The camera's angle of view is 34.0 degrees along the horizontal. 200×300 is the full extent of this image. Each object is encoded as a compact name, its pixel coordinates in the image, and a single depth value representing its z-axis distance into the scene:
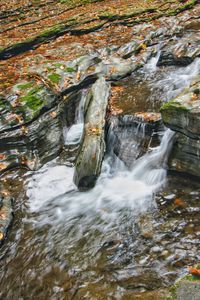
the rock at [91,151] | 7.10
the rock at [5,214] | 6.27
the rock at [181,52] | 10.12
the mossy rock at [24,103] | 8.35
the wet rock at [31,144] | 8.09
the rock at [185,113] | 5.78
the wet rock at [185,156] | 6.06
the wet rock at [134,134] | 7.41
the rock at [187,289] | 3.08
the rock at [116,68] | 10.34
